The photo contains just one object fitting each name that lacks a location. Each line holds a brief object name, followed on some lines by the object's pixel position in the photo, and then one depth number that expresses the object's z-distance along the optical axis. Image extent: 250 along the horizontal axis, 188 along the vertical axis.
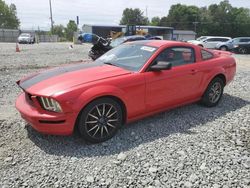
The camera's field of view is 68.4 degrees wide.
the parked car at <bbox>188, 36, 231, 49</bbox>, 17.20
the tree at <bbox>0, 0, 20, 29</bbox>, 52.06
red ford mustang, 2.50
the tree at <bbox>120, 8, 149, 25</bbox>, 64.21
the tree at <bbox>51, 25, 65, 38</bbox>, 53.76
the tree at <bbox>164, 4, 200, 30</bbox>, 55.85
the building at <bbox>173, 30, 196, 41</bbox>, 42.69
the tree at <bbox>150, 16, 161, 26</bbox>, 60.71
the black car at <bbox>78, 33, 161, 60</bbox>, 8.76
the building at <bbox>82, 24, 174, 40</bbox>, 36.80
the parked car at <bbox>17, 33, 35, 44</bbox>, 23.38
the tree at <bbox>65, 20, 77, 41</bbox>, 51.41
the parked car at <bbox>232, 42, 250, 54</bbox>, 14.90
